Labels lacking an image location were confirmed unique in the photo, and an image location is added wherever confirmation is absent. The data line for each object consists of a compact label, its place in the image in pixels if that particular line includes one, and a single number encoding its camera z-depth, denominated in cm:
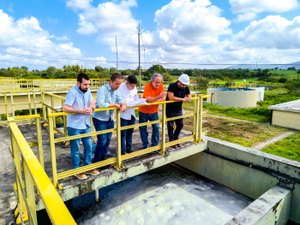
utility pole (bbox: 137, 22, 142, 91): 2301
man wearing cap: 430
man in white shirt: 391
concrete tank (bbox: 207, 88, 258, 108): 1796
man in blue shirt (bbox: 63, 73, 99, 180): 311
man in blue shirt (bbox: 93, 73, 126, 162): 345
